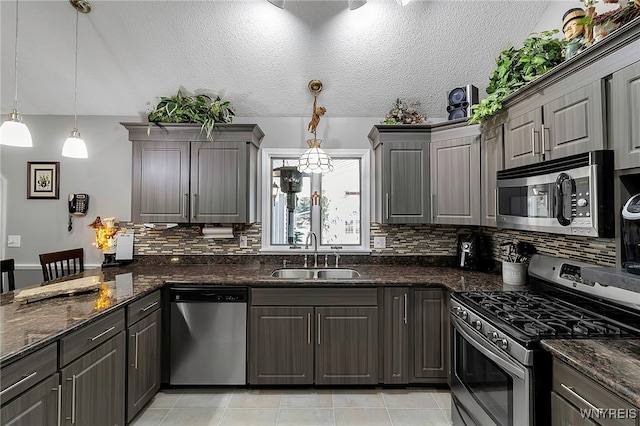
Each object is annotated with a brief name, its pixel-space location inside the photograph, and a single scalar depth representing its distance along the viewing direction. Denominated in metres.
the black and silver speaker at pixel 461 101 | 2.69
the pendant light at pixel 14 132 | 1.80
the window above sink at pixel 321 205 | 3.23
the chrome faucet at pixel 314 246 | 3.10
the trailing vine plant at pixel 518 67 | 1.96
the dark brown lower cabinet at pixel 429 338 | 2.49
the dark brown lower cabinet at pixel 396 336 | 2.50
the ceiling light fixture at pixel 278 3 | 2.24
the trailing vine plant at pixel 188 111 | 2.83
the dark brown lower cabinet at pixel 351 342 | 2.48
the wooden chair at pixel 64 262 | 2.56
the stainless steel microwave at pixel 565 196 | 1.41
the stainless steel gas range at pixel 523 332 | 1.32
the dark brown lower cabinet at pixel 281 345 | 2.47
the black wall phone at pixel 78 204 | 3.13
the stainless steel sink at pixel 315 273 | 3.04
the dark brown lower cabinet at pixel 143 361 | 2.02
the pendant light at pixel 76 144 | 2.17
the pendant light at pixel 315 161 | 2.54
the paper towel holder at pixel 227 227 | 3.10
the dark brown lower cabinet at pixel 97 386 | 1.48
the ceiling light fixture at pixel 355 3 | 2.25
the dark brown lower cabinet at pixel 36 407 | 1.16
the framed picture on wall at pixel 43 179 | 3.17
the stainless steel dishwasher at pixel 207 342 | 2.47
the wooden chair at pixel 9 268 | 2.15
